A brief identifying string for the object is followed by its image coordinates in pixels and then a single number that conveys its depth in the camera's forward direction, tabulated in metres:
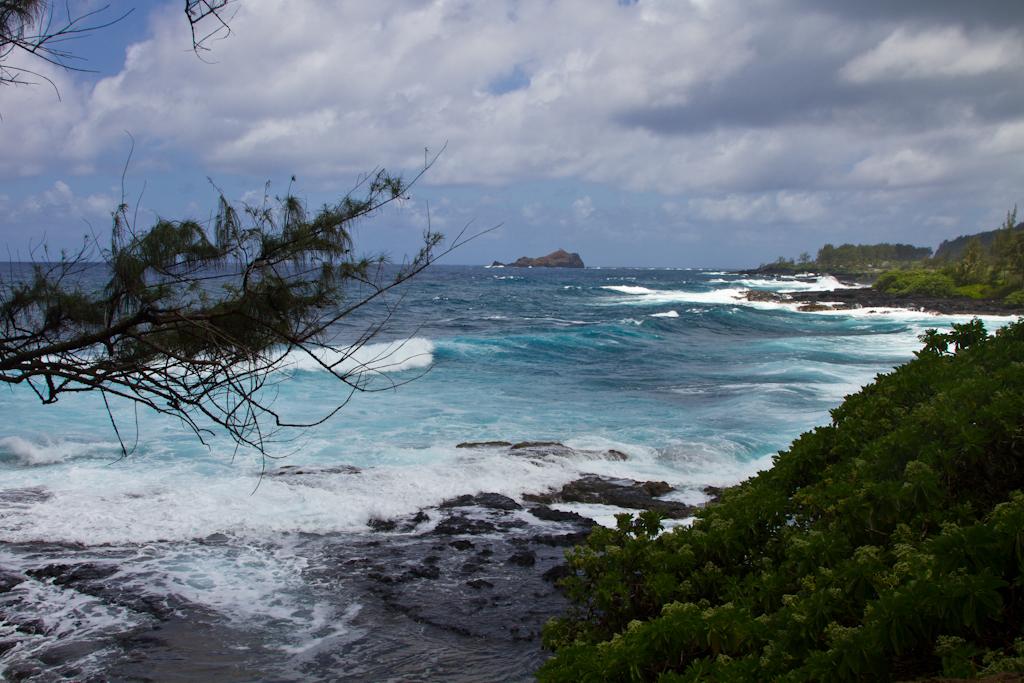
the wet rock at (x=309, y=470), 11.16
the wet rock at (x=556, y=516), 9.41
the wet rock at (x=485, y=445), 12.98
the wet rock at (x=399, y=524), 9.16
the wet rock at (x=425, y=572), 7.65
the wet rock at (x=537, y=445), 12.86
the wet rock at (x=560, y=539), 8.55
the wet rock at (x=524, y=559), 7.95
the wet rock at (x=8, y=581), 7.10
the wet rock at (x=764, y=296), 54.28
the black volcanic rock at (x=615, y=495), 10.05
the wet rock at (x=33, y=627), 6.32
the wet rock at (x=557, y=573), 7.54
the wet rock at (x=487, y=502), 10.01
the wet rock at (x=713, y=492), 10.36
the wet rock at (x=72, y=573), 7.33
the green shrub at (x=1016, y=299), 42.09
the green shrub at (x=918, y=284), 52.53
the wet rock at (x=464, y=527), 9.00
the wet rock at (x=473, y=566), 7.82
